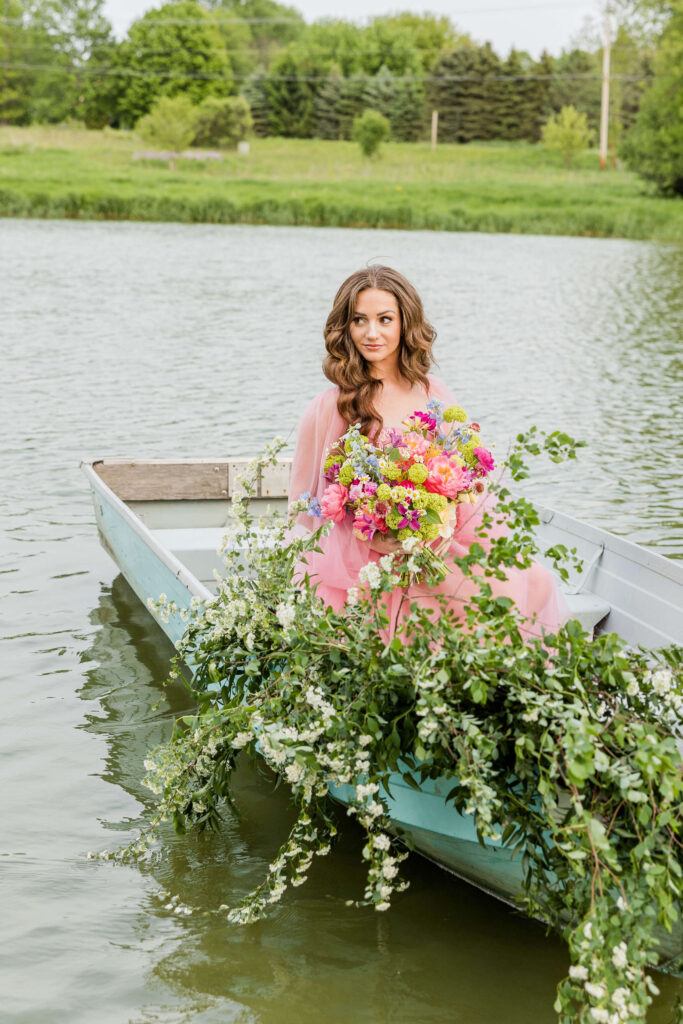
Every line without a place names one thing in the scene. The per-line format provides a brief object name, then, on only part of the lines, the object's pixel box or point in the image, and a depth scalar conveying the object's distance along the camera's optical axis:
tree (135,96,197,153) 57.34
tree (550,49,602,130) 73.69
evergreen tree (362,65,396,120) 74.50
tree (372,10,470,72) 89.44
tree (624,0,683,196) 44.62
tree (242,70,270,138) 75.00
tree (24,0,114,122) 78.88
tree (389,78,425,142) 74.56
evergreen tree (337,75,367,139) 73.38
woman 4.00
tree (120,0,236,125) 76.31
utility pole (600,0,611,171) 57.47
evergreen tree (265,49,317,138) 74.56
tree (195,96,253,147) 60.75
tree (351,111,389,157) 58.00
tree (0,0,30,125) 79.00
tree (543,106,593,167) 58.91
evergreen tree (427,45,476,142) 74.81
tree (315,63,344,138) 74.25
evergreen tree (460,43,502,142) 74.56
